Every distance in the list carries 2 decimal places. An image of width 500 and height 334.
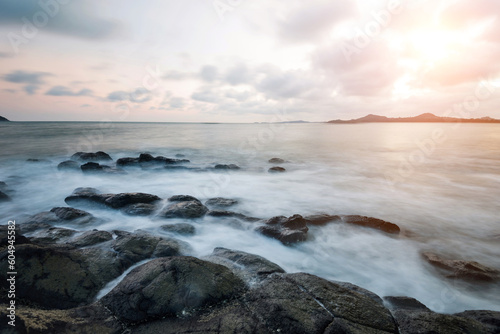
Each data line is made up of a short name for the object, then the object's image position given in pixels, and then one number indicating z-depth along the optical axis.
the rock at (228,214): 7.84
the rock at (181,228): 6.68
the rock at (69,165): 15.07
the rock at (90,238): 5.21
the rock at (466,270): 5.18
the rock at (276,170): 16.17
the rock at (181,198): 8.90
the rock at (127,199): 8.30
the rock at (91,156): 17.69
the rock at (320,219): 7.56
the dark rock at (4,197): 9.34
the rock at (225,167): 16.59
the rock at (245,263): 4.13
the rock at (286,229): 6.41
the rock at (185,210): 7.66
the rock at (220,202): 9.30
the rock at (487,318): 3.29
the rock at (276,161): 19.54
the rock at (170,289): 3.16
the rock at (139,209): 7.92
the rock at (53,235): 5.48
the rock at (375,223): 7.39
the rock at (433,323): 3.02
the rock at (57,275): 3.39
